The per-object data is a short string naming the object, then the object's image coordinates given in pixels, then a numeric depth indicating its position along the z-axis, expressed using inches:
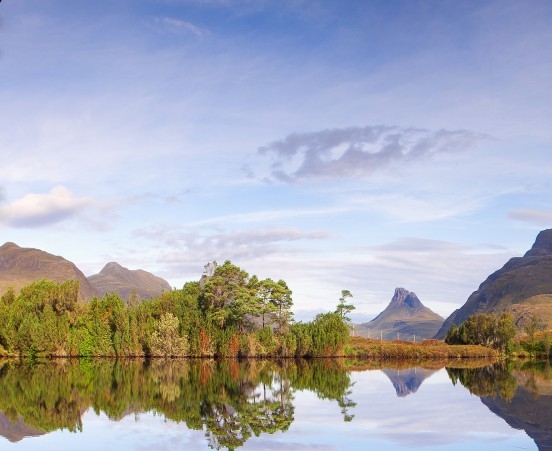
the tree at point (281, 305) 2876.5
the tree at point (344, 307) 2987.2
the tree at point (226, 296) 2805.1
